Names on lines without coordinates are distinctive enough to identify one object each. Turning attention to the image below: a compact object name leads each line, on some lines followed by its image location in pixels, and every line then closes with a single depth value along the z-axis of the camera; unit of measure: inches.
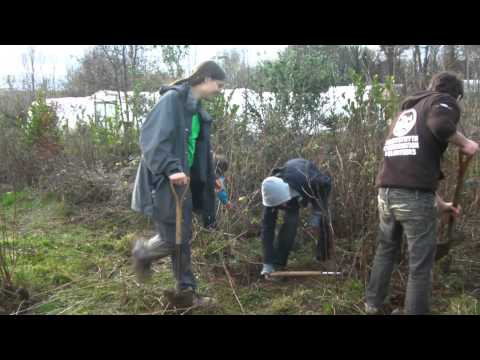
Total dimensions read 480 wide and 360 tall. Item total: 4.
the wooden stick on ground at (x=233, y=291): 145.2
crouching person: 163.8
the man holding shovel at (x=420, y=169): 117.1
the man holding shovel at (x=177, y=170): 127.6
